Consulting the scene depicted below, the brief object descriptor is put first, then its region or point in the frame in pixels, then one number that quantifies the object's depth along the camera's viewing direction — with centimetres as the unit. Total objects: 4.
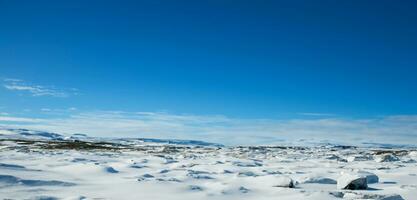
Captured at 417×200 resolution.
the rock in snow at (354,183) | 930
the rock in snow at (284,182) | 925
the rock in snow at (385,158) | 2525
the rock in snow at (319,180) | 1066
